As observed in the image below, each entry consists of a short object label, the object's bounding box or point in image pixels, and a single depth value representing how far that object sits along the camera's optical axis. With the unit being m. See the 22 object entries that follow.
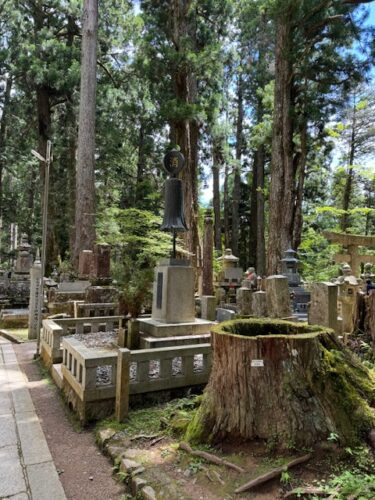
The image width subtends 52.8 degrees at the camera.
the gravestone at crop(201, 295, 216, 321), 7.59
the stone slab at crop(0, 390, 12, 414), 4.68
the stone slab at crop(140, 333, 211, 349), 6.07
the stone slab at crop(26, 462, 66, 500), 2.91
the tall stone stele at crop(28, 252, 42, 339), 9.41
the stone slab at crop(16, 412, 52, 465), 3.51
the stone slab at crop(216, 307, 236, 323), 7.10
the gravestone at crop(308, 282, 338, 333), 5.44
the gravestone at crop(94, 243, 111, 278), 10.63
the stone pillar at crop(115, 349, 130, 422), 4.07
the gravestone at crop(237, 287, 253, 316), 7.59
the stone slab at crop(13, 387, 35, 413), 4.78
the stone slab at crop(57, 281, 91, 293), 11.84
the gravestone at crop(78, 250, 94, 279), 12.62
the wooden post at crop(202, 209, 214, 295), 12.12
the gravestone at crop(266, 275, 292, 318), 6.12
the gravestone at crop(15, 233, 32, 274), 16.11
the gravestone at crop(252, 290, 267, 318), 6.69
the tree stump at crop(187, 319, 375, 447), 2.92
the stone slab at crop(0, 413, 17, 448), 3.83
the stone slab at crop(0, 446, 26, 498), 2.97
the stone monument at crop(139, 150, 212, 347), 6.60
